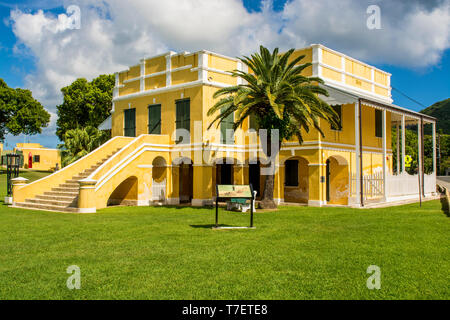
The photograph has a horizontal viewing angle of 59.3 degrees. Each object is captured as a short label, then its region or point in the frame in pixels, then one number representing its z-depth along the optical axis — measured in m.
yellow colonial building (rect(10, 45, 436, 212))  20.52
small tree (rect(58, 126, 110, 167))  28.27
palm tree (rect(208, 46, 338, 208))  17.38
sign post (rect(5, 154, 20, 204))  20.42
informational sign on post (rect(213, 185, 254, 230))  11.70
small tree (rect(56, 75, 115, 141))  43.22
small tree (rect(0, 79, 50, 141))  45.59
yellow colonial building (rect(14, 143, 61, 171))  59.79
